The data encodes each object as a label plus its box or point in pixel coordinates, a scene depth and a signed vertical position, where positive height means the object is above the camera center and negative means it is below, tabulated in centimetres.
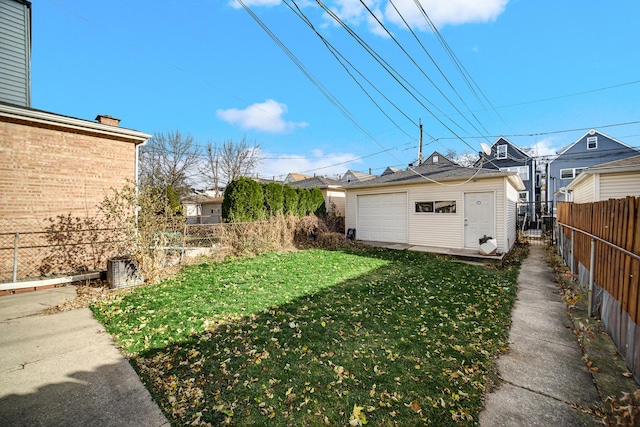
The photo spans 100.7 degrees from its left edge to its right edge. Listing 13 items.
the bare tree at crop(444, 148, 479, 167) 3362 +730
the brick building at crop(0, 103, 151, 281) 564 +97
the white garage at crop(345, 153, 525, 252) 905 +27
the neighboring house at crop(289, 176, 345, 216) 1600 +92
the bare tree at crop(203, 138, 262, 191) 2772 +539
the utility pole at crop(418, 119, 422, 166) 1710 +389
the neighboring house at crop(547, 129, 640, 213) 2509 +589
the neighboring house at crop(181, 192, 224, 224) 2474 +37
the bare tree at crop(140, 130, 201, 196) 2238 +471
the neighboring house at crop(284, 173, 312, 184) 4419 +594
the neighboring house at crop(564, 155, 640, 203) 744 +106
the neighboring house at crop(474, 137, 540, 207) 2727 +544
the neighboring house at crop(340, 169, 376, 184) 3553 +502
